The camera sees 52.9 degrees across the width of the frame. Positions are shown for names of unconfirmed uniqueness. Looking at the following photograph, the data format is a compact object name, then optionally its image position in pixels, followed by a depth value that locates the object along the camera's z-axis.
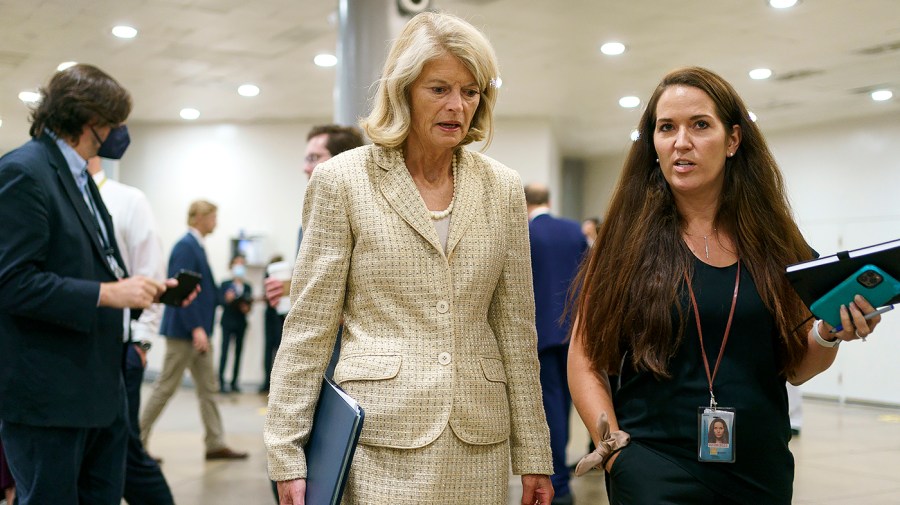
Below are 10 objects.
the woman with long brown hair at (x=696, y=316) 1.95
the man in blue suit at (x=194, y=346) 6.41
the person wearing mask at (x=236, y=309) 11.99
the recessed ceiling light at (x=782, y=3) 7.49
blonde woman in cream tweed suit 1.86
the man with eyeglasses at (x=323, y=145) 3.57
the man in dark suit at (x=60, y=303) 2.57
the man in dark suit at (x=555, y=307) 5.12
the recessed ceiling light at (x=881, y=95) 10.86
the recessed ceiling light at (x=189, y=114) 12.72
